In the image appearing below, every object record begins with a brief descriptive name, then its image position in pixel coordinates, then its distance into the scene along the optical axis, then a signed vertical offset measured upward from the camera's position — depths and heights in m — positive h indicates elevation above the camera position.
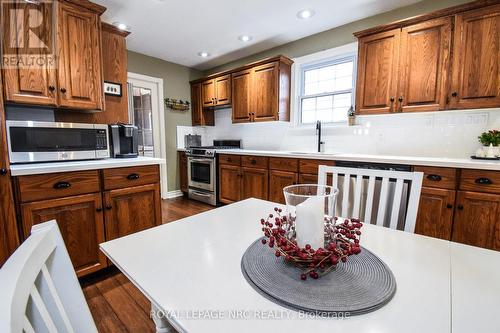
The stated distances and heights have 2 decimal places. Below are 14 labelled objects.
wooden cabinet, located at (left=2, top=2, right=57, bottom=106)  1.70 +0.65
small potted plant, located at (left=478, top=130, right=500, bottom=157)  1.98 +0.02
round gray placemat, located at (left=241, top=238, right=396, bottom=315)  0.50 -0.35
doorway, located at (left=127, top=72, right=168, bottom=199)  3.78 +0.49
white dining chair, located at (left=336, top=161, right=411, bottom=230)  1.18 -0.32
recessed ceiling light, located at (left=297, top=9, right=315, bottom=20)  2.54 +1.44
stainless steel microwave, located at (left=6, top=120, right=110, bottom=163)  1.70 +0.00
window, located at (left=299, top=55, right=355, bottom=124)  2.98 +0.71
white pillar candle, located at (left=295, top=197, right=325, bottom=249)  0.64 -0.22
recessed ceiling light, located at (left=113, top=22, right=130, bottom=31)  2.82 +1.44
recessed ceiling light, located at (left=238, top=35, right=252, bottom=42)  3.19 +1.46
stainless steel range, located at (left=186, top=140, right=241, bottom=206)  3.72 -0.50
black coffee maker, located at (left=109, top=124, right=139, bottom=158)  2.27 +0.03
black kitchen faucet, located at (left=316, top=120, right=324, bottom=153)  3.07 +0.16
